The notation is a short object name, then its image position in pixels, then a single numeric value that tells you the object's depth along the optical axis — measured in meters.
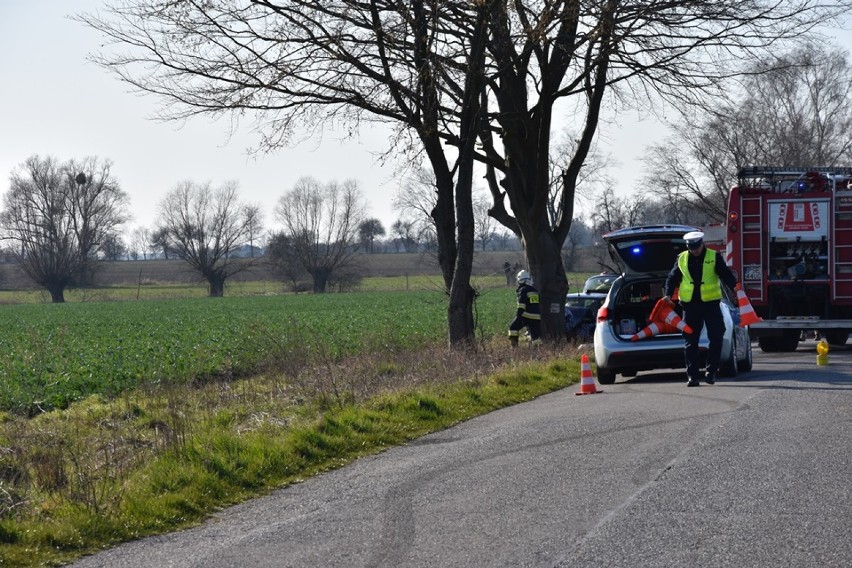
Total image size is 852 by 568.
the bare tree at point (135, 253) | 142.62
